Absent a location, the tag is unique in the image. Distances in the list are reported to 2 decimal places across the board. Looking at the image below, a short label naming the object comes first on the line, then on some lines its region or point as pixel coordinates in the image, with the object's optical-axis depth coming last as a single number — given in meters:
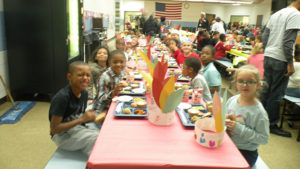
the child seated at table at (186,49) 4.00
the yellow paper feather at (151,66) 1.82
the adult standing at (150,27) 8.41
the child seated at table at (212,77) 2.85
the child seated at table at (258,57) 3.92
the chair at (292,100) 3.08
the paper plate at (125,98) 1.93
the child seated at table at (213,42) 6.65
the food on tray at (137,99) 1.96
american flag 18.45
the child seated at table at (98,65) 2.99
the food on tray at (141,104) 1.79
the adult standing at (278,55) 2.80
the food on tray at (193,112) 1.66
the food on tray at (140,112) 1.69
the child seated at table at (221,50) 5.98
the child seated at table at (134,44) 5.52
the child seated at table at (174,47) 5.21
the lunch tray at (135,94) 2.17
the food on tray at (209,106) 1.78
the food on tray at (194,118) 1.56
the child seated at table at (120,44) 4.47
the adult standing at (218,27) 9.46
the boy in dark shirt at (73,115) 1.64
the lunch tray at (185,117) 1.51
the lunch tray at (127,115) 1.63
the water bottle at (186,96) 2.02
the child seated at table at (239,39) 8.34
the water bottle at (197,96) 1.99
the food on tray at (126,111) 1.67
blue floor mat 3.22
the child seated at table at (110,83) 2.36
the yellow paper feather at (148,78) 1.72
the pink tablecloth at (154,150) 1.13
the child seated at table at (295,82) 3.36
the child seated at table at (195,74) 2.43
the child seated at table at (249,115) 1.53
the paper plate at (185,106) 1.83
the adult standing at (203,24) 10.68
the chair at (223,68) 5.60
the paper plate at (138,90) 2.23
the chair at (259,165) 1.70
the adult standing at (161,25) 8.91
